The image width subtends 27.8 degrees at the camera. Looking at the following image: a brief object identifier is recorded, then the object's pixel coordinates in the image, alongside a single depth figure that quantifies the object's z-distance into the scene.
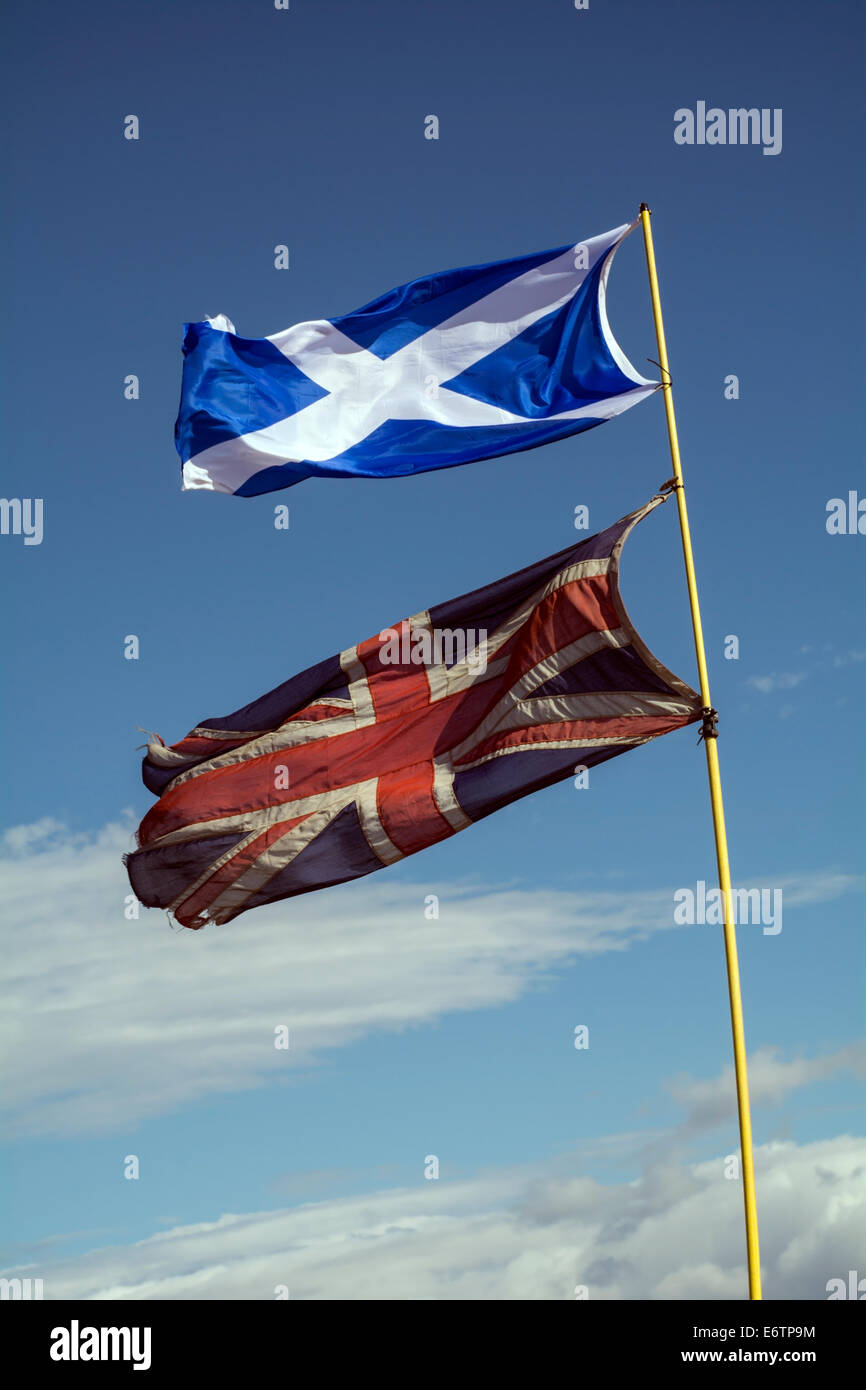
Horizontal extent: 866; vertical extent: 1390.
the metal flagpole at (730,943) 18.47
